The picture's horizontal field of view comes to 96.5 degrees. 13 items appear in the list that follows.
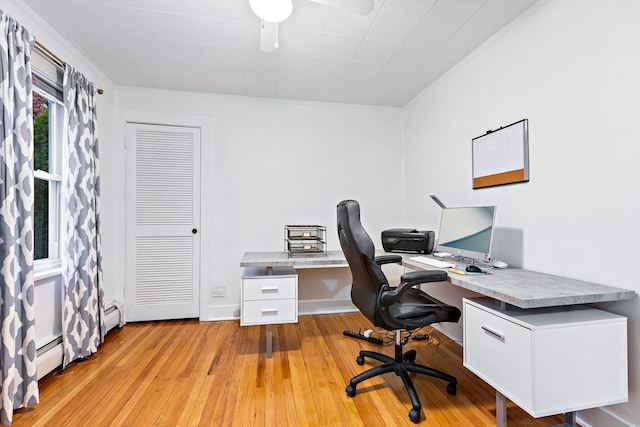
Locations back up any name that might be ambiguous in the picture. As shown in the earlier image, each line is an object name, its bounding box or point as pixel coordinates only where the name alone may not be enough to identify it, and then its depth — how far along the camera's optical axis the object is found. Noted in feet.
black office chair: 5.19
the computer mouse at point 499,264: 6.02
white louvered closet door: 9.57
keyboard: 6.21
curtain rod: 5.97
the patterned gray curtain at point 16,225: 4.86
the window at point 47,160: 6.50
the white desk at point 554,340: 3.83
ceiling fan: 4.48
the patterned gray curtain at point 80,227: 6.81
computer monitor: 5.90
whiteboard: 6.08
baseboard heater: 6.04
